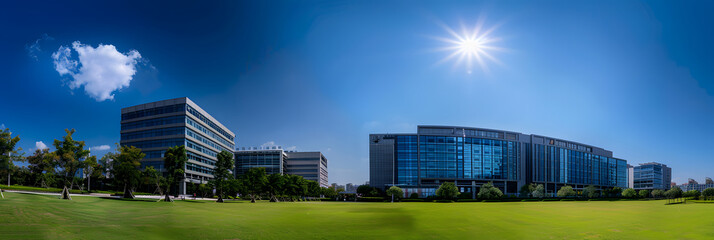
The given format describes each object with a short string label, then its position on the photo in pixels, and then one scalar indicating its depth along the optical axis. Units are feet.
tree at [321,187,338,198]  474.33
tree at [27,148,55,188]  227.61
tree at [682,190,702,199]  279.08
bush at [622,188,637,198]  398.42
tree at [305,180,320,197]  392.47
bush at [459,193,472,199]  371.84
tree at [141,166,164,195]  229.25
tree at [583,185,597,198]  399.48
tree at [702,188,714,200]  248.52
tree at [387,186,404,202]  348.79
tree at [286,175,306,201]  307.87
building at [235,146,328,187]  534.37
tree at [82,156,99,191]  168.00
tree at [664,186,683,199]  261.63
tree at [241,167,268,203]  266.57
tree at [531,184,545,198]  382.83
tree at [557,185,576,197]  387.88
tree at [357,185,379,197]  390.50
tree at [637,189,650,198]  425.73
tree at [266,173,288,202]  284.20
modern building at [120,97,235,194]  318.04
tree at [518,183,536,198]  454.40
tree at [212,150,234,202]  242.78
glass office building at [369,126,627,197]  456.04
